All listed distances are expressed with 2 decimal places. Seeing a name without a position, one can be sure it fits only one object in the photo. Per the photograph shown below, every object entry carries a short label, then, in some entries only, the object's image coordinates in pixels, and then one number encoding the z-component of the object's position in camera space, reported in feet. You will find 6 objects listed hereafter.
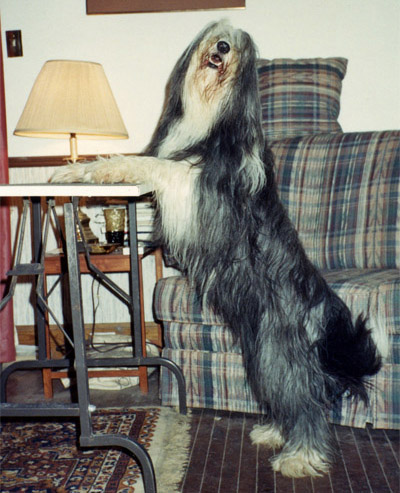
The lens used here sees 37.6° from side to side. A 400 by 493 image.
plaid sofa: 6.57
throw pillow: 9.01
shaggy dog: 5.91
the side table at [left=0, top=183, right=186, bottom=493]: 4.78
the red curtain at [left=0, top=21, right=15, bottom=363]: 9.69
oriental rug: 5.73
